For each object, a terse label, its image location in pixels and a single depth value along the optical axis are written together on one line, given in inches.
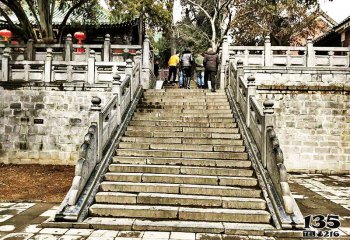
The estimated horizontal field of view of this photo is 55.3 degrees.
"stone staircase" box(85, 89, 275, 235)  236.2
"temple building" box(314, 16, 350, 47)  732.7
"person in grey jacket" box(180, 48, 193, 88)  568.1
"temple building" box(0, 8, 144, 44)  741.3
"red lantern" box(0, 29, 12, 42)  662.5
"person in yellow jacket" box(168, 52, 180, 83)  635.5
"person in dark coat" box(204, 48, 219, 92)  521.3
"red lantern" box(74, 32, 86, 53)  650.2
